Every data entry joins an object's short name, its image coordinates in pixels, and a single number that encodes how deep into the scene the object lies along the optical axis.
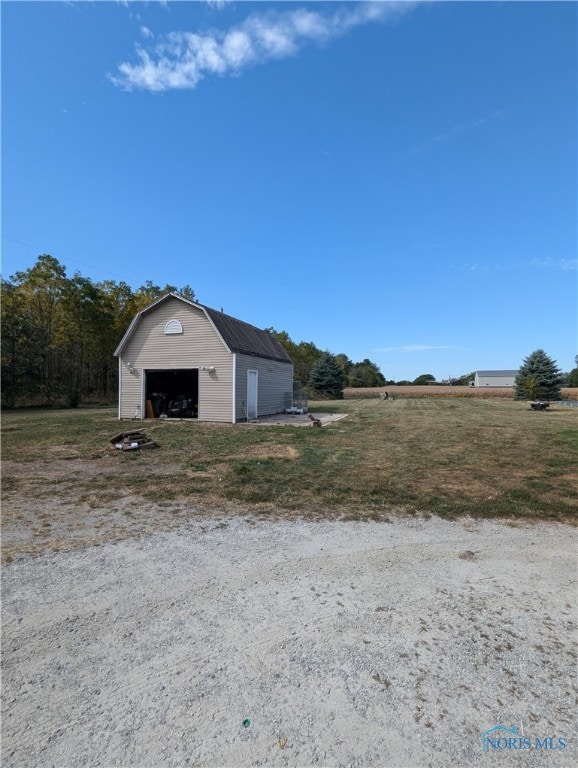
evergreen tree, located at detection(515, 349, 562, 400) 38.09
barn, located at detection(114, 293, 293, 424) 16.05
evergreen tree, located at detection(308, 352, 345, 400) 43.00
